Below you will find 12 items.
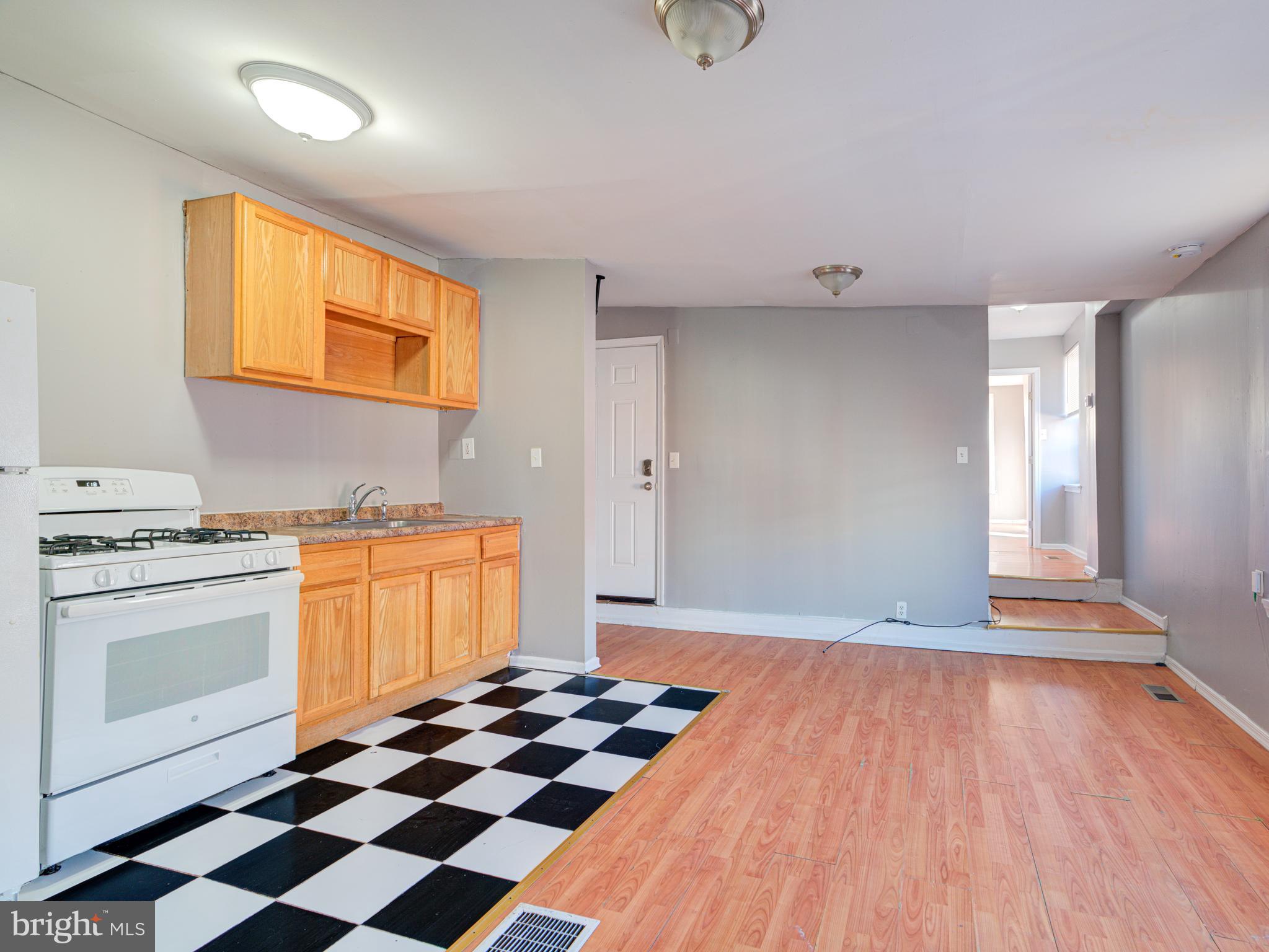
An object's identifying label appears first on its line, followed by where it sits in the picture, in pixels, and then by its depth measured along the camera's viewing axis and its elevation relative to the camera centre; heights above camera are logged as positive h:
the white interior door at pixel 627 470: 5.22 +0.08
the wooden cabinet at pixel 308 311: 2.68 +0.72
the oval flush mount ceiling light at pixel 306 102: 2.11 +1.14
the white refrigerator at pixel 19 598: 1.71 -0.27
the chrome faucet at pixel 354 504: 3.46 -0.11
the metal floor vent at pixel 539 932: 1.64 -1.03
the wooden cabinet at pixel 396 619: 2.73 -0.59
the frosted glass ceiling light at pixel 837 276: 3.97 +1.11
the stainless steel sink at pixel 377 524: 3.31 -0.20
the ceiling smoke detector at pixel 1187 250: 3.48 +1.09
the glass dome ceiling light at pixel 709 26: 1.74 +1.09
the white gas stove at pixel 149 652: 1.87 -0.48
